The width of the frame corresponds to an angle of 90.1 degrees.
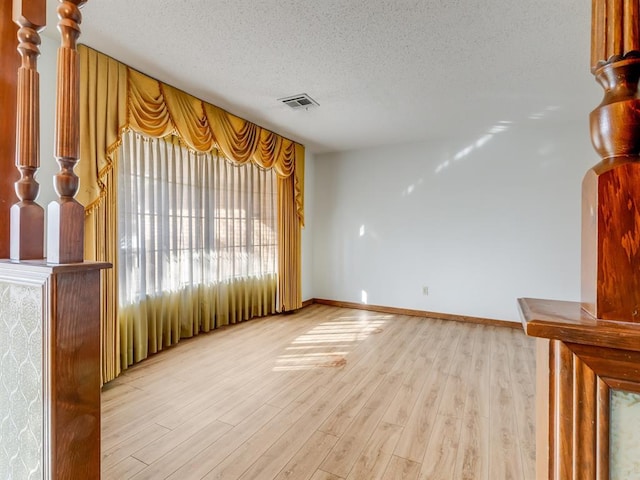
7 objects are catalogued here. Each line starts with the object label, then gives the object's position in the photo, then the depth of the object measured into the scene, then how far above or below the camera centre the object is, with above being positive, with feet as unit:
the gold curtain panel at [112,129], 7.31 +3.06
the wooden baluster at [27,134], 3.52 +1.19
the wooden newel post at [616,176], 1.37 +0.28
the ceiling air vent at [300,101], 9.77 +4.39
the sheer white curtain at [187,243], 8.99 -0.10
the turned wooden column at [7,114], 3.93 +1.57
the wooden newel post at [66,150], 3.04 +0.87
